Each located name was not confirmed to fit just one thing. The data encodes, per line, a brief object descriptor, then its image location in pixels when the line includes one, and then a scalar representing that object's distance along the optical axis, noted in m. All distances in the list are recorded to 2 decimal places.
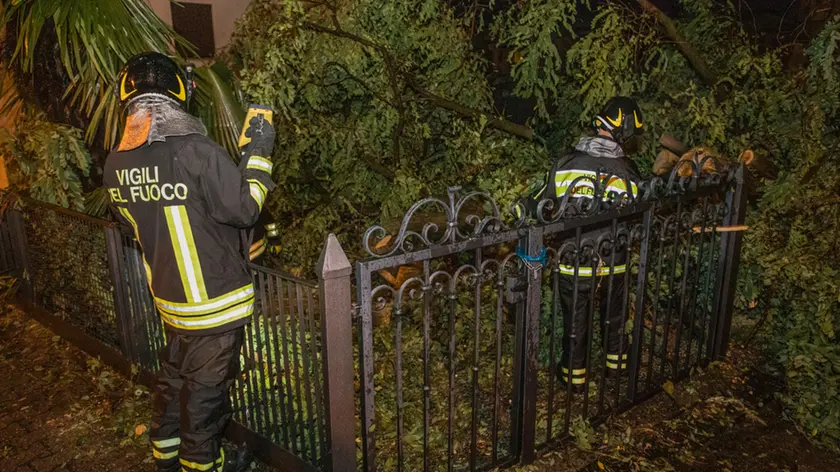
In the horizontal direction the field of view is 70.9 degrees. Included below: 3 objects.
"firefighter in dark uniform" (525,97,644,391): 3.88
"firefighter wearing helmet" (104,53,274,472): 2.69
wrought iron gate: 2.84
